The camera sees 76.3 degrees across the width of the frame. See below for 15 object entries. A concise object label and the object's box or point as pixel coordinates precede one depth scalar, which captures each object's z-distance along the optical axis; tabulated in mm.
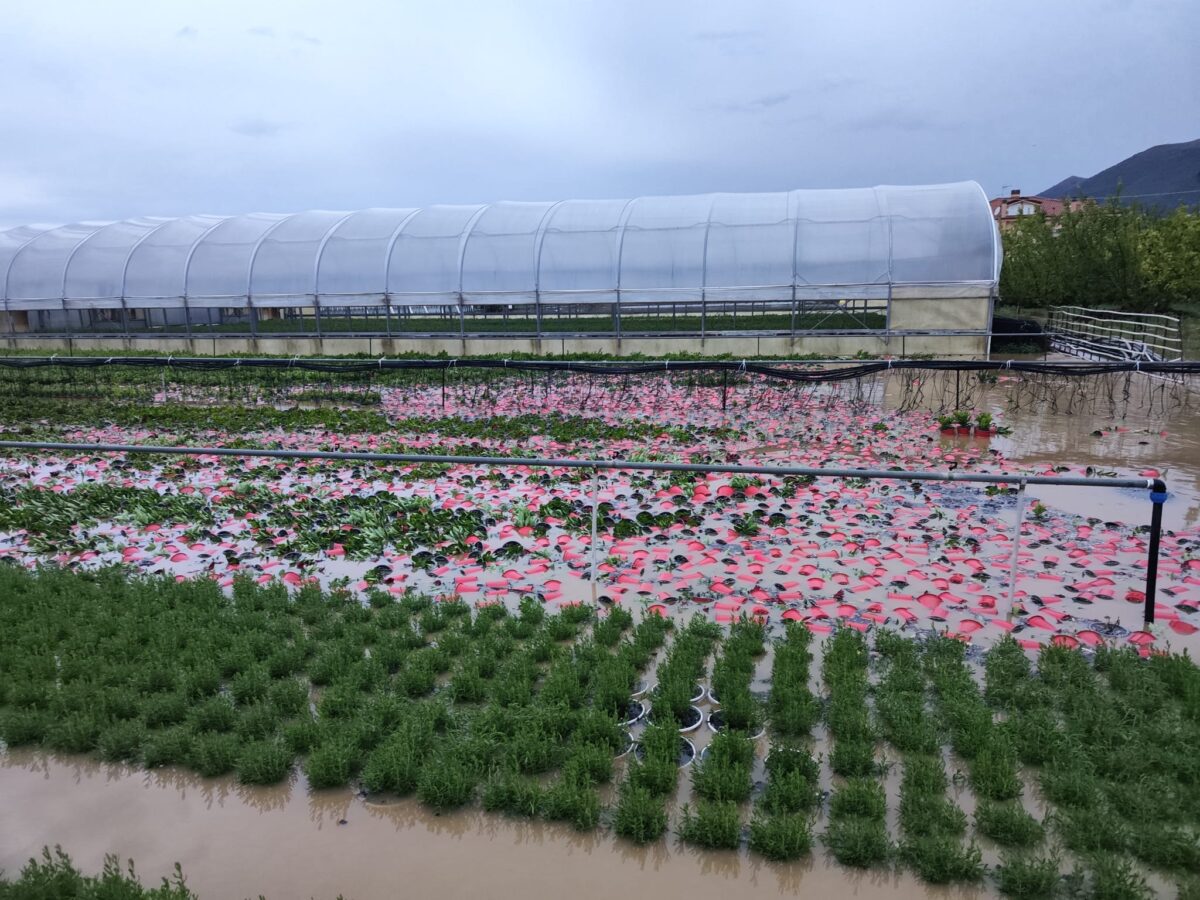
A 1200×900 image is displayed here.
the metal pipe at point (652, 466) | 5035
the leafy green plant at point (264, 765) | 3805
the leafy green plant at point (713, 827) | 3303
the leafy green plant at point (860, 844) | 3197
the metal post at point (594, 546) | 5830
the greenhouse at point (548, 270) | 23109
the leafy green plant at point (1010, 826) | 3254
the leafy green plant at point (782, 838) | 3240
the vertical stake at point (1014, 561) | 5334
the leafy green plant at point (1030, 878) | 2990
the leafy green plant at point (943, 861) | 3098
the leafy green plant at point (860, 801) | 3429
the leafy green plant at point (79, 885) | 3014
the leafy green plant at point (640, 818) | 3355
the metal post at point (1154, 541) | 5004
